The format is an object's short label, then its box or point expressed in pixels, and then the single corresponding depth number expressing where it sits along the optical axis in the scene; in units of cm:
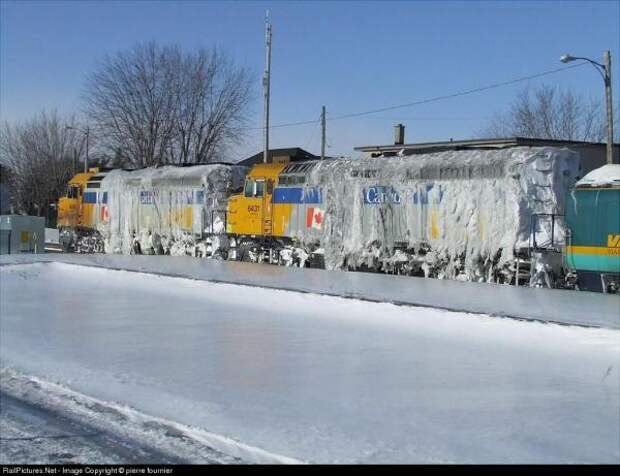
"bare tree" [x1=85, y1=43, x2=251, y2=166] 4950
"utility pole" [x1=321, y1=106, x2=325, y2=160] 4831
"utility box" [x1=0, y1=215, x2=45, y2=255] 2855
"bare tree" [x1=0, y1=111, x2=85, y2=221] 6084
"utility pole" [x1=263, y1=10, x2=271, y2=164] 3620
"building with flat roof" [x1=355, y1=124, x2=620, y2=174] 2872
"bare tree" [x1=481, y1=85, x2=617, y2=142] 5462
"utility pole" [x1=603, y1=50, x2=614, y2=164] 2631
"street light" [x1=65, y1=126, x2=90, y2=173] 5103
